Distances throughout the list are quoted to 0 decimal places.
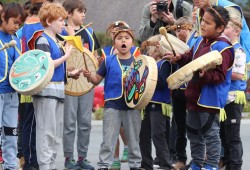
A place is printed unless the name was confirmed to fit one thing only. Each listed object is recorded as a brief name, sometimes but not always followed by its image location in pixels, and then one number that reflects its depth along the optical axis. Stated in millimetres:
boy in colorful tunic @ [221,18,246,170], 11771
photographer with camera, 13196
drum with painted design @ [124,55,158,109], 11528
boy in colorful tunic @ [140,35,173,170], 12404
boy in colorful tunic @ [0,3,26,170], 11422
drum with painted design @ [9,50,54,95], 10641
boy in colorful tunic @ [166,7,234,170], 10863
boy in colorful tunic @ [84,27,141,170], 12183
